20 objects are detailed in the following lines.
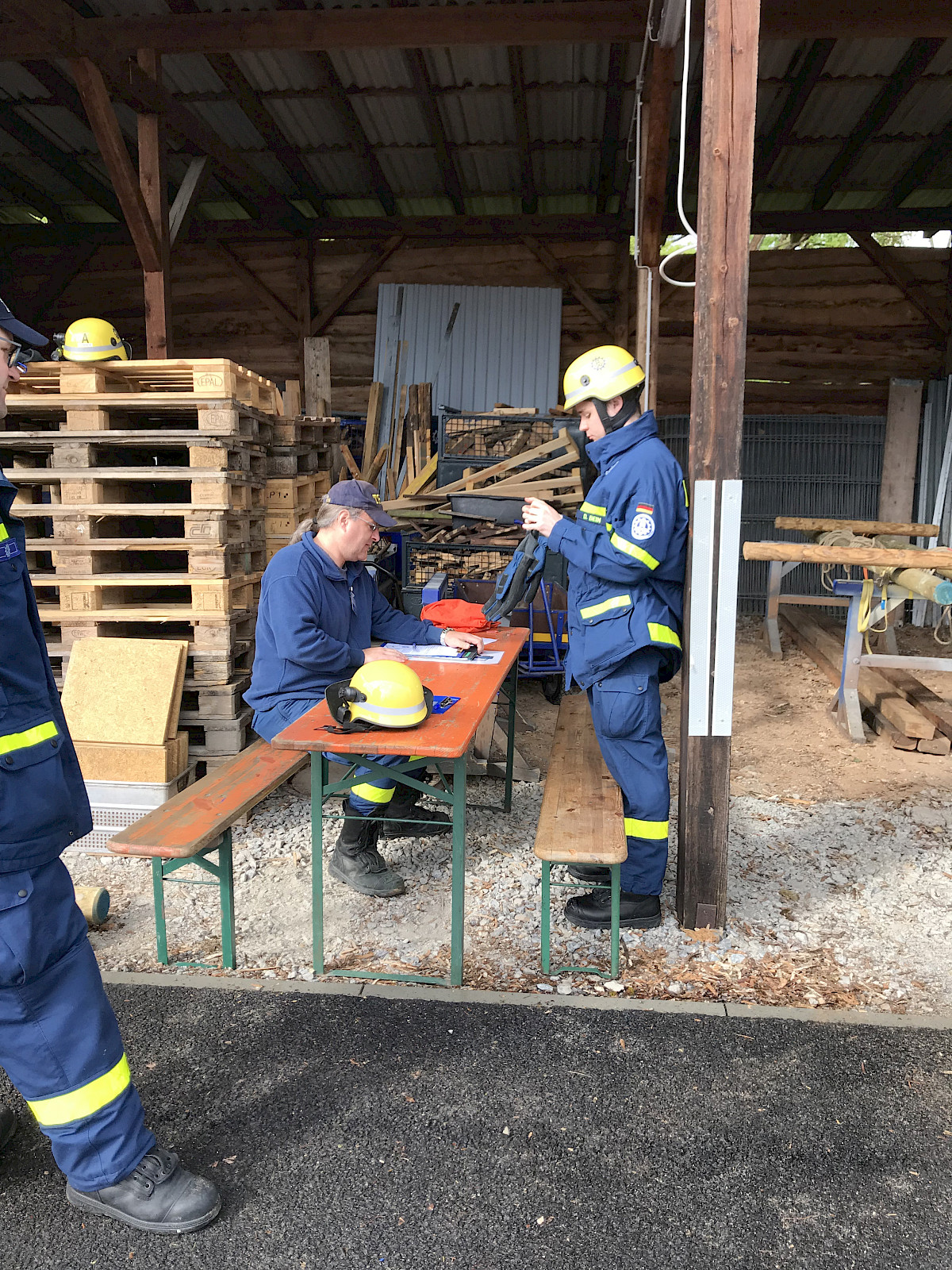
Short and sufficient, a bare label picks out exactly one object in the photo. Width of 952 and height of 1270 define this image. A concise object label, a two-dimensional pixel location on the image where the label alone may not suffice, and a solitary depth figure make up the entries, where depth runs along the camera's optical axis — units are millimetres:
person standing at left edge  2039
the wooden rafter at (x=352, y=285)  11531
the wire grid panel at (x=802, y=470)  11625
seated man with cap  3979
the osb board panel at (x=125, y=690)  4754
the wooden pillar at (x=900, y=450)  11336
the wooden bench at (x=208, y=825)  3061
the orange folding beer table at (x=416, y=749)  3057
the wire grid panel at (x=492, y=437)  8328
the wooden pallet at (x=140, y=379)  4969
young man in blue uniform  3559
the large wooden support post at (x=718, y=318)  3352
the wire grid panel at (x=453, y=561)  7395
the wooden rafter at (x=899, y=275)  11109
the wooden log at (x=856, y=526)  8352
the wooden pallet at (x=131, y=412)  4938
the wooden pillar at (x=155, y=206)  7410
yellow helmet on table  3176
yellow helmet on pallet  5344
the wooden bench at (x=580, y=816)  3111
